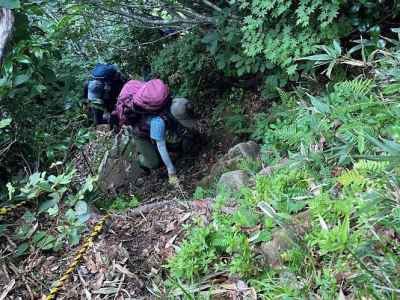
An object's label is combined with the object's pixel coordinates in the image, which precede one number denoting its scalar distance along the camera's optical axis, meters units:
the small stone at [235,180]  3.99
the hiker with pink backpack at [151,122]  5.38
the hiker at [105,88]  6.41
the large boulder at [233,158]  5.42
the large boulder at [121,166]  6.16
